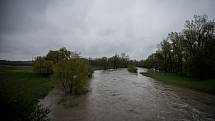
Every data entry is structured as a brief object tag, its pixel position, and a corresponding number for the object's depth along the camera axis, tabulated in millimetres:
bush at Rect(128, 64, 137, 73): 48729
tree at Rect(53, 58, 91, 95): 14662
